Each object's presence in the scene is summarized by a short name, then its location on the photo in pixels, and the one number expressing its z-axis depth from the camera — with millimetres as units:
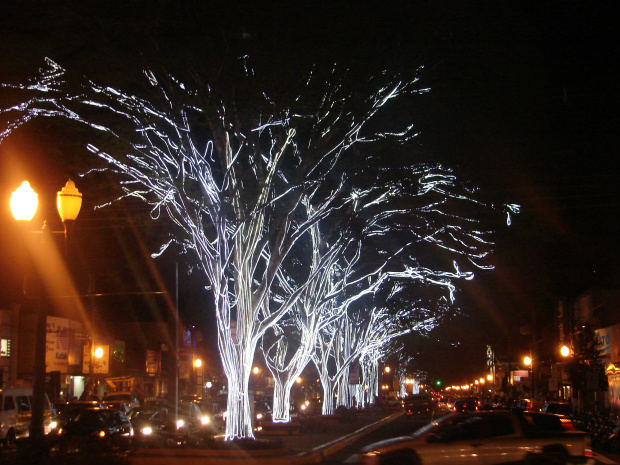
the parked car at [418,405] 55844
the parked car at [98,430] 12758
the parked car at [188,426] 21920
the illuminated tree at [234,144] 19234
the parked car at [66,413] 23444
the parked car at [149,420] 25305
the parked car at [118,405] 30992
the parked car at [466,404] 46469
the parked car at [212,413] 29516
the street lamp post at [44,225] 10625
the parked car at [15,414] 22969
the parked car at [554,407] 31650
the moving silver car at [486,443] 12609
